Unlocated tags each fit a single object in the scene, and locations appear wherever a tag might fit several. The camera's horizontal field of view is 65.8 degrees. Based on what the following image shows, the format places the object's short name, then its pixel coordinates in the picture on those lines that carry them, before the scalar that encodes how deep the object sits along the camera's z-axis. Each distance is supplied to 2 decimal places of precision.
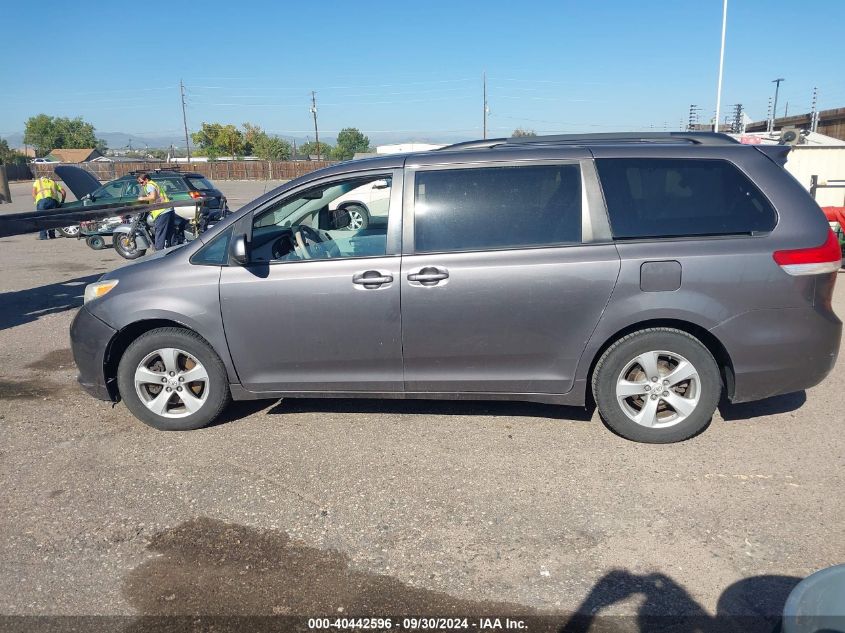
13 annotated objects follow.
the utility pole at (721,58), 24.63
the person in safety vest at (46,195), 16.67
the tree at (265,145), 107.12
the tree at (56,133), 119.88
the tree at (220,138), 105.31
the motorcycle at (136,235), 13.77
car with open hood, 16.84
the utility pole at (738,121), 28.34
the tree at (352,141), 131.88
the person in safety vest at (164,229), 11.91
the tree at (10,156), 82.45
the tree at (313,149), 117.94
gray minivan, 4.05
